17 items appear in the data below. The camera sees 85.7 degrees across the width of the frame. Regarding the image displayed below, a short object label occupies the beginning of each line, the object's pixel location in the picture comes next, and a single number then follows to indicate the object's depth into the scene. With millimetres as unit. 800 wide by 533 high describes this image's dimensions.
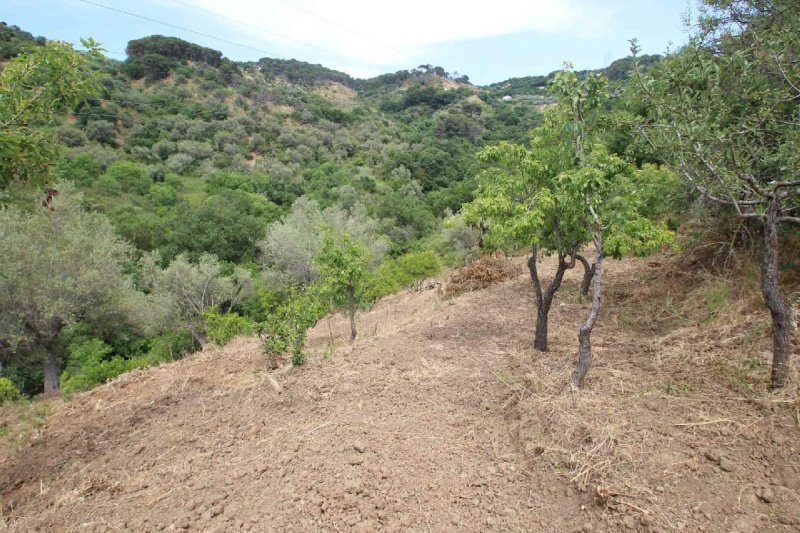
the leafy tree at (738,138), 3648
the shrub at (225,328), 11211
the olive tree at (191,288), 18953
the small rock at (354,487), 3417
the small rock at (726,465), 3061
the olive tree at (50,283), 13523
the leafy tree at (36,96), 3484
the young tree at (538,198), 5047
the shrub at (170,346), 16375
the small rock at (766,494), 2775
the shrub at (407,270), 16155
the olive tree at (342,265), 8570
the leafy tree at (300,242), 22125
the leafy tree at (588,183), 4199
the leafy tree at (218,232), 25594
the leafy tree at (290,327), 6990
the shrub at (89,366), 12148
